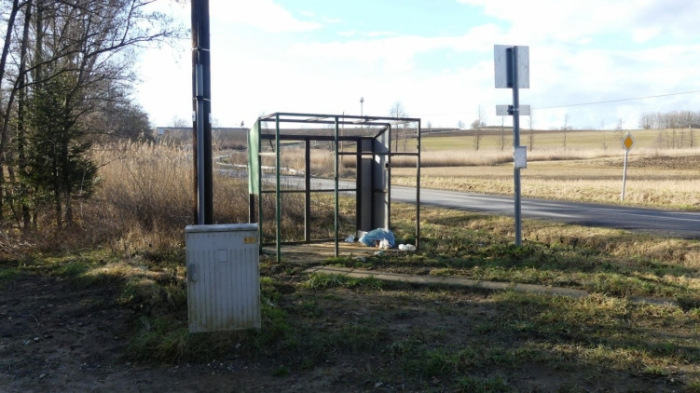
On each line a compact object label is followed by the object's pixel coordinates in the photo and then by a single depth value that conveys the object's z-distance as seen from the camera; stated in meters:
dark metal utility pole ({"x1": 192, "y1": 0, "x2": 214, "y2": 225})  7.12
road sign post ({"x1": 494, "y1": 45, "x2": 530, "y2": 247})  9.95
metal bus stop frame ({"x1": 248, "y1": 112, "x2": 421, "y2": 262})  9.73
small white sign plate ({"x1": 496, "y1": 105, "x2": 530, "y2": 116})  9.96
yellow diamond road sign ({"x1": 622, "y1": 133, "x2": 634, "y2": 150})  24.65
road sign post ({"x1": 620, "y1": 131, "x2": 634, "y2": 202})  24.55
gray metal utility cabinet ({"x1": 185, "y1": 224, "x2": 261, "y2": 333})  5.40
